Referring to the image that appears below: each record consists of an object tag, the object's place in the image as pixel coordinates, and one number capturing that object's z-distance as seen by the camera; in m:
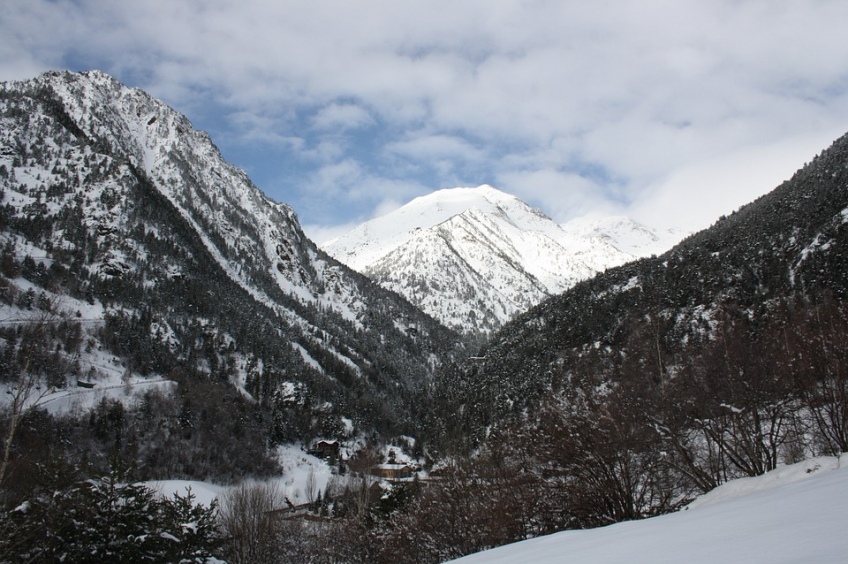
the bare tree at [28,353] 13.13
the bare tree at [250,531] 36.09
